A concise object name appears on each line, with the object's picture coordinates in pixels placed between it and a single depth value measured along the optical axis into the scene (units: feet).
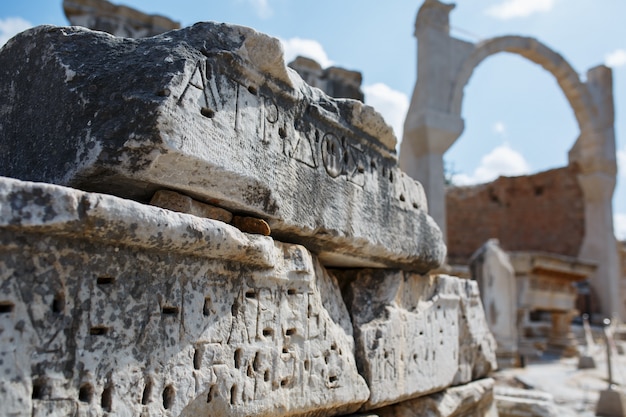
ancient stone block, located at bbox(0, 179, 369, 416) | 3.76
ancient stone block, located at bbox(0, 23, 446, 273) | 4.73
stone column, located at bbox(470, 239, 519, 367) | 26.27
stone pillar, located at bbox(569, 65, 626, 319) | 45.16
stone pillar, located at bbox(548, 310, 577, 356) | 32.01
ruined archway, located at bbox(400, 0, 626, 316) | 33.81
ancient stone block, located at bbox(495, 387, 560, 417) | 12.80
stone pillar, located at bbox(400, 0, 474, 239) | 33.53
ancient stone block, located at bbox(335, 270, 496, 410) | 7.48
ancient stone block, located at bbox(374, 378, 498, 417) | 8.36
